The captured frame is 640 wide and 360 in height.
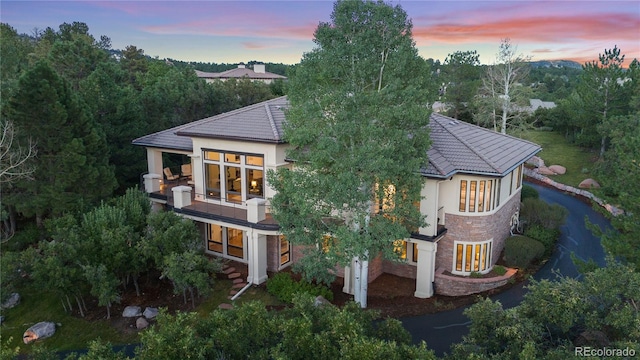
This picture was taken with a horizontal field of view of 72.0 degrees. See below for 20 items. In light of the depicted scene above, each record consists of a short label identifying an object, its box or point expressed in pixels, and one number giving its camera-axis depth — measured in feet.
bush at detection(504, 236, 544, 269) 59.57
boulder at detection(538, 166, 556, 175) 117.89
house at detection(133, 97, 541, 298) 54.44
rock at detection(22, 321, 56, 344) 47.44
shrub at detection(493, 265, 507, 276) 57.47
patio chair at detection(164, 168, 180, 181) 77.71
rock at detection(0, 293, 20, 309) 53.16
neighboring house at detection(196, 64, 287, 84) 218.59
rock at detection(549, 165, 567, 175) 117.63
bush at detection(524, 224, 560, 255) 66.59
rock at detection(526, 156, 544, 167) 124.40
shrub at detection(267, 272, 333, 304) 52.49
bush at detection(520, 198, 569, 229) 71.31
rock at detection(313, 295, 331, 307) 49.78
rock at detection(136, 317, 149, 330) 48.57
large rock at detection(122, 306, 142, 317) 50.70
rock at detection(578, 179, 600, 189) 103.76
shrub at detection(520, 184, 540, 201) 85.91
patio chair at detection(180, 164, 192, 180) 78.89
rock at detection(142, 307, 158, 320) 50.11
